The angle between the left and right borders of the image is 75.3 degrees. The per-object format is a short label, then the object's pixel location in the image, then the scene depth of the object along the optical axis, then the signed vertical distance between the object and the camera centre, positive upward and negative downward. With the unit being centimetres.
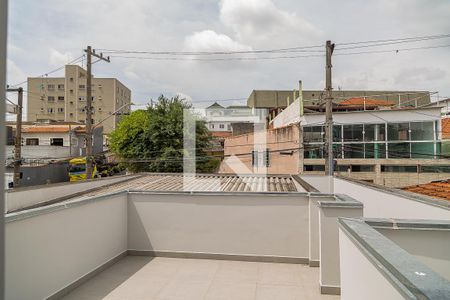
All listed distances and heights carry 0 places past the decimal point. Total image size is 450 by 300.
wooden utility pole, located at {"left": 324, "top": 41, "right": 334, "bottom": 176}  977 +144
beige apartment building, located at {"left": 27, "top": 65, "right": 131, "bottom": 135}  4891 +1016
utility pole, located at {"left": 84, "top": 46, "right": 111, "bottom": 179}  1352 +221
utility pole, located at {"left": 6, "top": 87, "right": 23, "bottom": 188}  1270 +77
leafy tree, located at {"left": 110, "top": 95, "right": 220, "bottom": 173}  1930 +115
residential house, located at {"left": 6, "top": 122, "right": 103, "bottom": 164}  2781 +174
